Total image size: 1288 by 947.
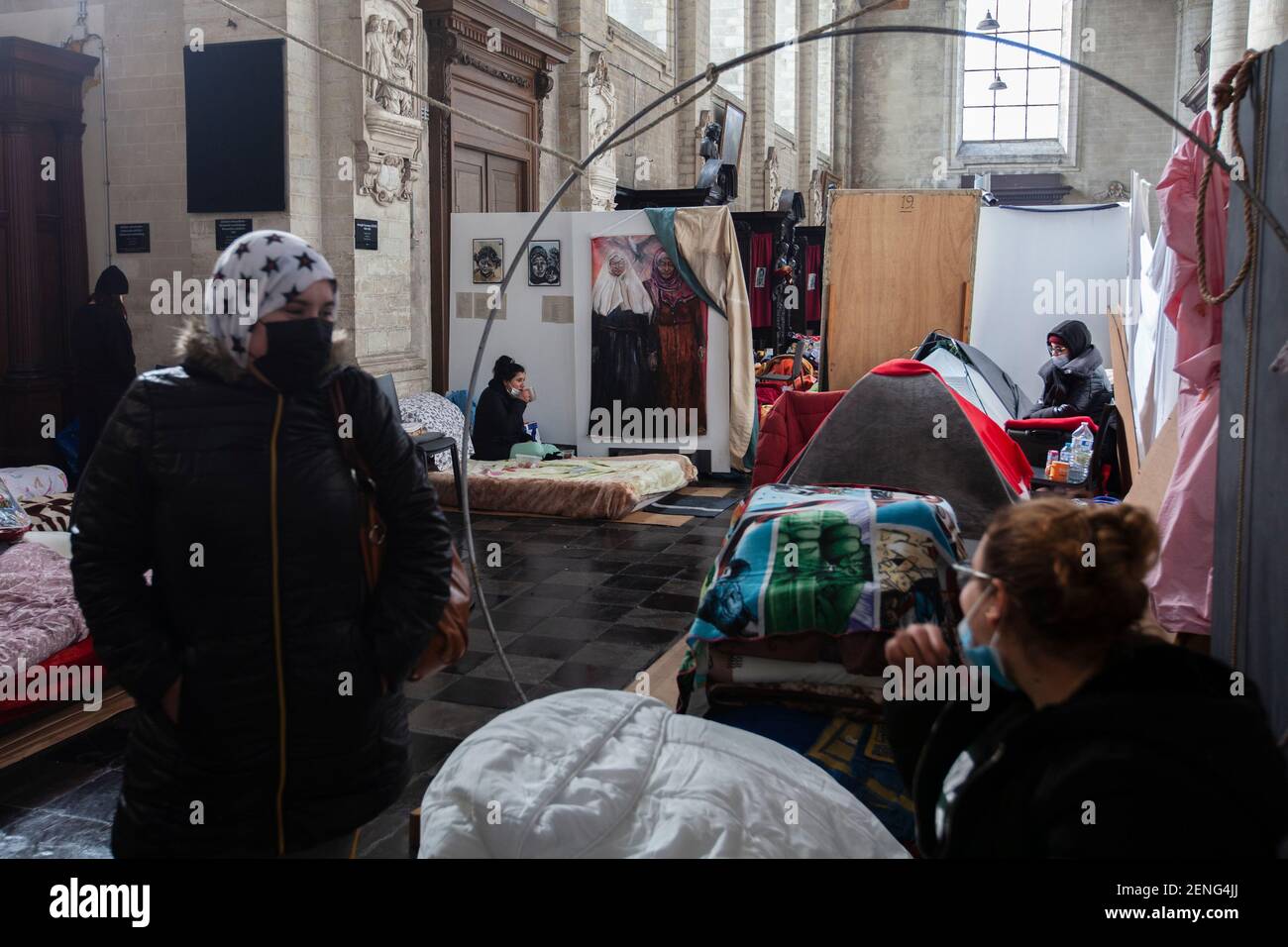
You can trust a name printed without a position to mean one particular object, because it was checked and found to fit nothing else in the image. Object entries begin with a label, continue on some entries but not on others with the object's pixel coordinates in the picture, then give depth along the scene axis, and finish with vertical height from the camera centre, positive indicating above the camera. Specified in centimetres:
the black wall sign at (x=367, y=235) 850 +86
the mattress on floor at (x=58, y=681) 381 -117
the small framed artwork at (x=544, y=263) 978 +75
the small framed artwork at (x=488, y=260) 984 +78
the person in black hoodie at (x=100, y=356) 754 -4
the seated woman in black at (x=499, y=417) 886 -52
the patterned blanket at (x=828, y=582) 287 -59
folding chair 673 -54
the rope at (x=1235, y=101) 268 +60
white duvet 206 -84
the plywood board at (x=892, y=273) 720 +50
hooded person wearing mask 800 -17
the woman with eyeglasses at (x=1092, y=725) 129 -44
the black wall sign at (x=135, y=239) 854 +83
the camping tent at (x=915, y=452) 406 -36
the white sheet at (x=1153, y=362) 500 -4
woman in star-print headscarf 188 -39
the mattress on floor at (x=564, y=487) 766 -93
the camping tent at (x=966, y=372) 646 -12
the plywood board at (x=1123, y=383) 549 -16
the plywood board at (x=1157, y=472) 426 -45
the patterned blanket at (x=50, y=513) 610 -90
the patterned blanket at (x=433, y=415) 868 -51
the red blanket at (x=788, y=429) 439 -31
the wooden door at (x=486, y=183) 1043 +160
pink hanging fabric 347 -16
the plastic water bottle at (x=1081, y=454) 562 -51
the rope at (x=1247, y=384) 264 -8
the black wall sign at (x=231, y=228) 820 +87
